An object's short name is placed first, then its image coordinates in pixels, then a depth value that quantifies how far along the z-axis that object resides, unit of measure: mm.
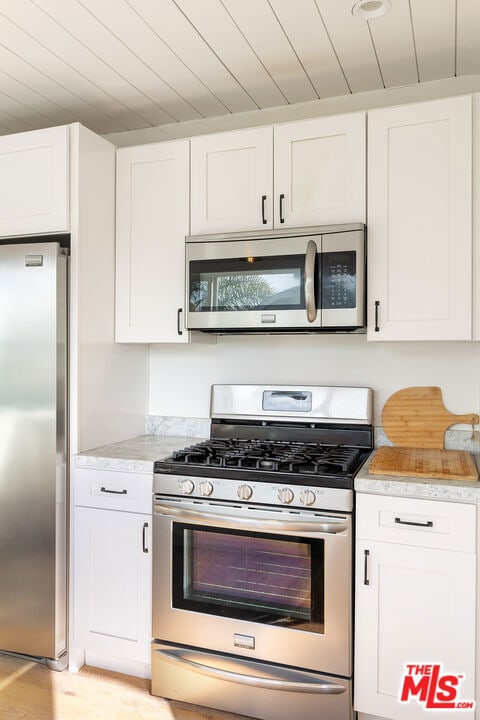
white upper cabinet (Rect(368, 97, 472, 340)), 2127
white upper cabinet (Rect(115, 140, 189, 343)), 2543
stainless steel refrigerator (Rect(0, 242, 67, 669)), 2342
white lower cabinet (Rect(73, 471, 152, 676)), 2277
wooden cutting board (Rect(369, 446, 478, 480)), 1954
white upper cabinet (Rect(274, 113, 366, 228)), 2254
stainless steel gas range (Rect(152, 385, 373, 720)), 1987
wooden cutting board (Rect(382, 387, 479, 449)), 2449
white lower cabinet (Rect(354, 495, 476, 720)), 1872
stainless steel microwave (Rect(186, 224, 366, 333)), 2223
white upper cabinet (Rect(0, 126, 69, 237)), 2422
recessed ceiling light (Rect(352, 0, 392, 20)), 1878
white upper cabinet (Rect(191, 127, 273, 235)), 2385
